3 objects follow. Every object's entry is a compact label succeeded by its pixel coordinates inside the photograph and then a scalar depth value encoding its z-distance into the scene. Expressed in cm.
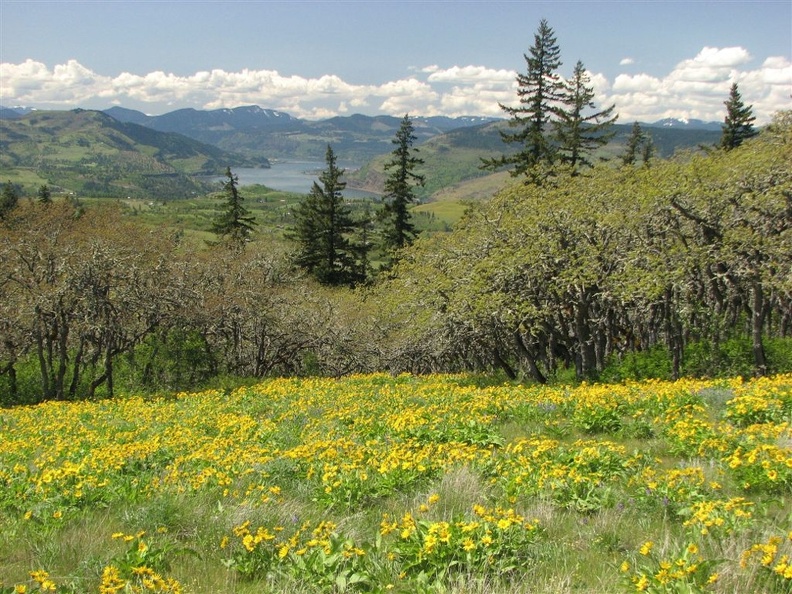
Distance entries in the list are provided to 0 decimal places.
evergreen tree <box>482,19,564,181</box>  4100
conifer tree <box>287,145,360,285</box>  5738
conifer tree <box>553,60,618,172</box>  4172
